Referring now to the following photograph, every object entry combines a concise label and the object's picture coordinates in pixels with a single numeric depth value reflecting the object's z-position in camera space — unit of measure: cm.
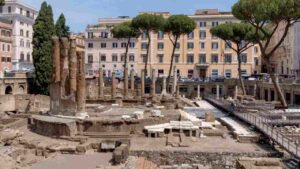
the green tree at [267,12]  2851
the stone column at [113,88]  4059
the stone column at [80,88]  2456
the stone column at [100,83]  4102
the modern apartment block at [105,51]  6338
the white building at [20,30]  5270
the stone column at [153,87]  4330
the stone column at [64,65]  2552
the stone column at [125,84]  4186
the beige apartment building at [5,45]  4917
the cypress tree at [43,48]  4088
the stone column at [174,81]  4522
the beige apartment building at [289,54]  4954
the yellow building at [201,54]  6130
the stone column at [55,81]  2552
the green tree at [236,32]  4389
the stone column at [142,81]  4391
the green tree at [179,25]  4854
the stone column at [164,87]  4439
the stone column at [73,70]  2500
